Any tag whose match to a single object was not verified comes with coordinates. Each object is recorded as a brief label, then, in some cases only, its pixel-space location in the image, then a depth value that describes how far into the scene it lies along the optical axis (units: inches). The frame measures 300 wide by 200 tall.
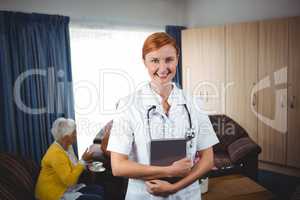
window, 137.8
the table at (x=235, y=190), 89.1
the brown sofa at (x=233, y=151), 116.0
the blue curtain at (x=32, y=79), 112.8
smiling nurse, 43.9
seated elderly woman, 84.0
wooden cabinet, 125.1
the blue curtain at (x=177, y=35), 164.1
